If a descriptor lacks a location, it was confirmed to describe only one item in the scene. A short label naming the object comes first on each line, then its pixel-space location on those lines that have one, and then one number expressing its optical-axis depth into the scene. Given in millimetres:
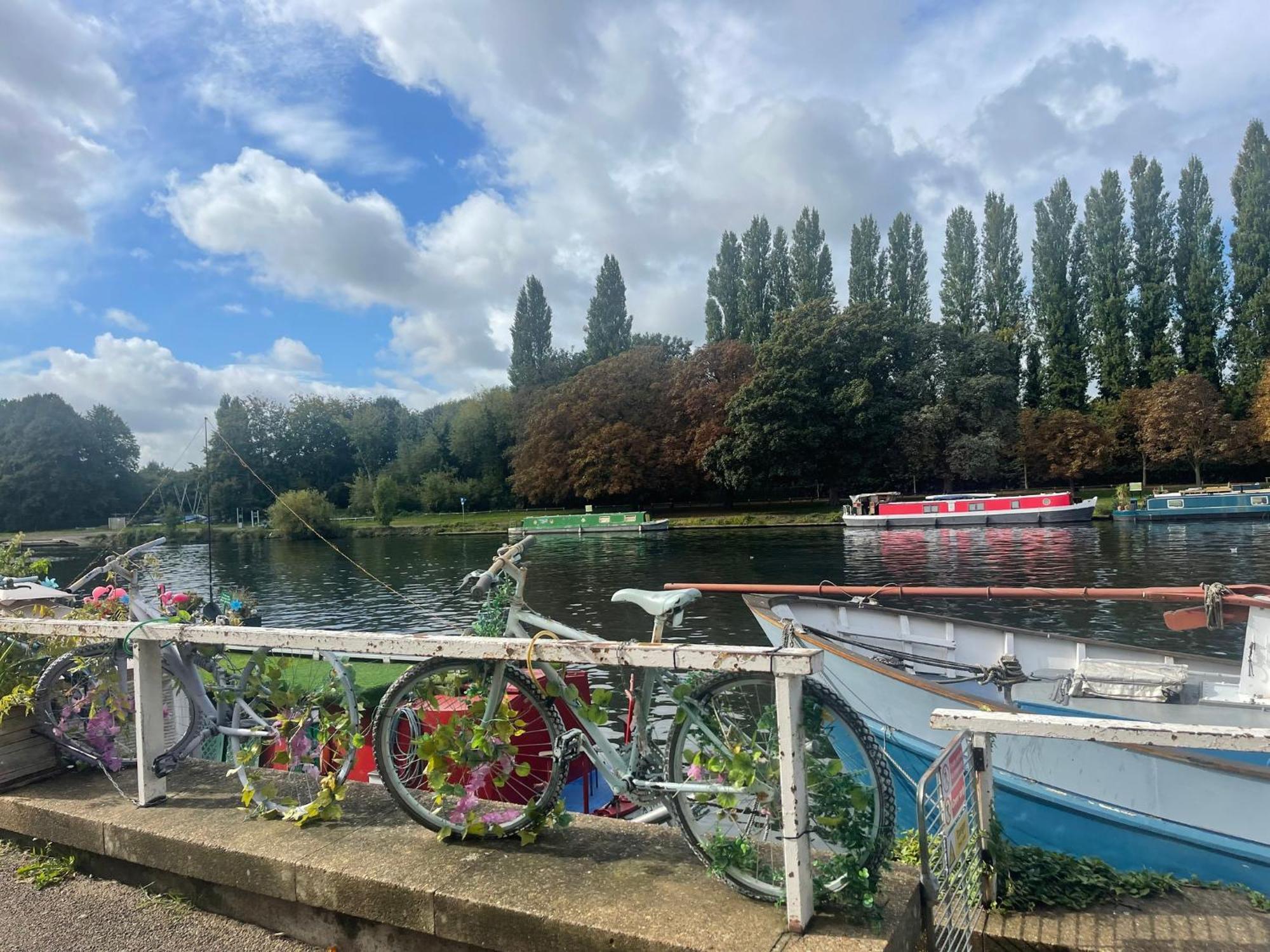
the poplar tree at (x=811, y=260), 62188
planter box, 4090
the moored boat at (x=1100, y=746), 5840
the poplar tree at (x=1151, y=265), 52531
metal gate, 2611
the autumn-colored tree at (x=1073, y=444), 50750
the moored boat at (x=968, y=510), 42812
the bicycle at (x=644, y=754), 2570
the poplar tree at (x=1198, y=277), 51312
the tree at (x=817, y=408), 52469
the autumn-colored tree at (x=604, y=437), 59844
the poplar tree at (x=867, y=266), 61219
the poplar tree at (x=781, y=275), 64000
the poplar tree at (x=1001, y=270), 57719
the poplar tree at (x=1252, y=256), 49125
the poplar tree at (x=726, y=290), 65938
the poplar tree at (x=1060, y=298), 54656
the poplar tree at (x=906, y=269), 60562
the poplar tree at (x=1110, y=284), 53031
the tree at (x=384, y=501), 65875
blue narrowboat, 40125
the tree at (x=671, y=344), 67875
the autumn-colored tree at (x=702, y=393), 57938
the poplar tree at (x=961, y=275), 58281
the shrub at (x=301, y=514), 59812
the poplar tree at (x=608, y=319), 72875
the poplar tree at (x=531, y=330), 77938
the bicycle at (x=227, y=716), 3607
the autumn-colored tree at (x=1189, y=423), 47750
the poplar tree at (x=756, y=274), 64250
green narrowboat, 54375
